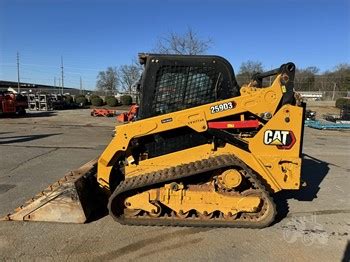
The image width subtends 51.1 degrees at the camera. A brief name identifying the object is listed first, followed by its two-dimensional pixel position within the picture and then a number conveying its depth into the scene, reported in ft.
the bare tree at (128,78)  236.65
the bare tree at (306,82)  168.28
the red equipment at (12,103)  81.10
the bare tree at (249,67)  140.51
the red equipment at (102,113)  87.24
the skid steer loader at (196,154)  15.71
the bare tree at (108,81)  275.59
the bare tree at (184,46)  94.94
